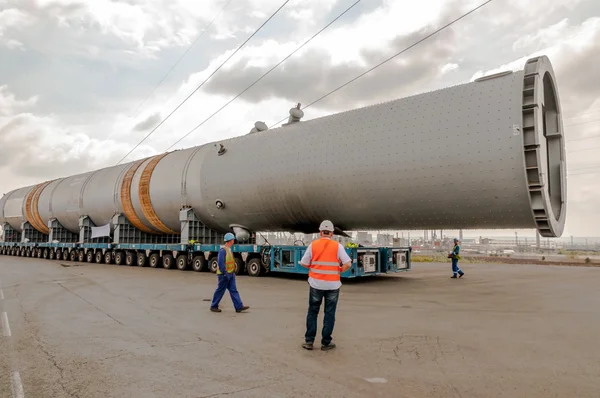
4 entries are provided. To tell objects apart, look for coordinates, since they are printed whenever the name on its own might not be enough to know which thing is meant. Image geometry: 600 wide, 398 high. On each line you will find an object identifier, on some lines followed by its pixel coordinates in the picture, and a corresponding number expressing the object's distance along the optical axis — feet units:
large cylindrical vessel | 29.60
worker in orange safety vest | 17.42
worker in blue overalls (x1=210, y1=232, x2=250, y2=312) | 25.77
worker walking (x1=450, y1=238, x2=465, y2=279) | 49.92
